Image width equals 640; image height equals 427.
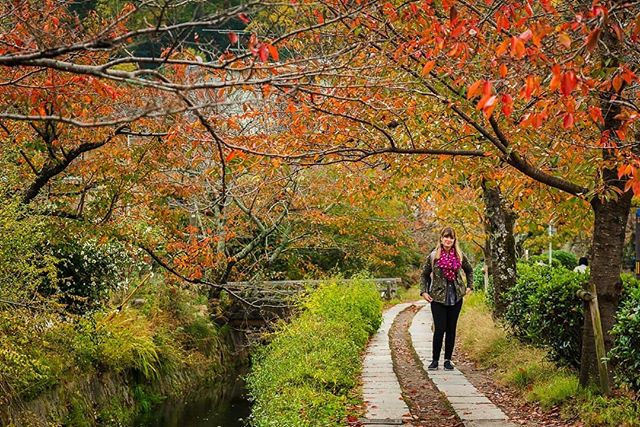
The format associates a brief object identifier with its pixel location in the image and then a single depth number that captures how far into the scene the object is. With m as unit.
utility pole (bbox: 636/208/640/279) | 16.31
